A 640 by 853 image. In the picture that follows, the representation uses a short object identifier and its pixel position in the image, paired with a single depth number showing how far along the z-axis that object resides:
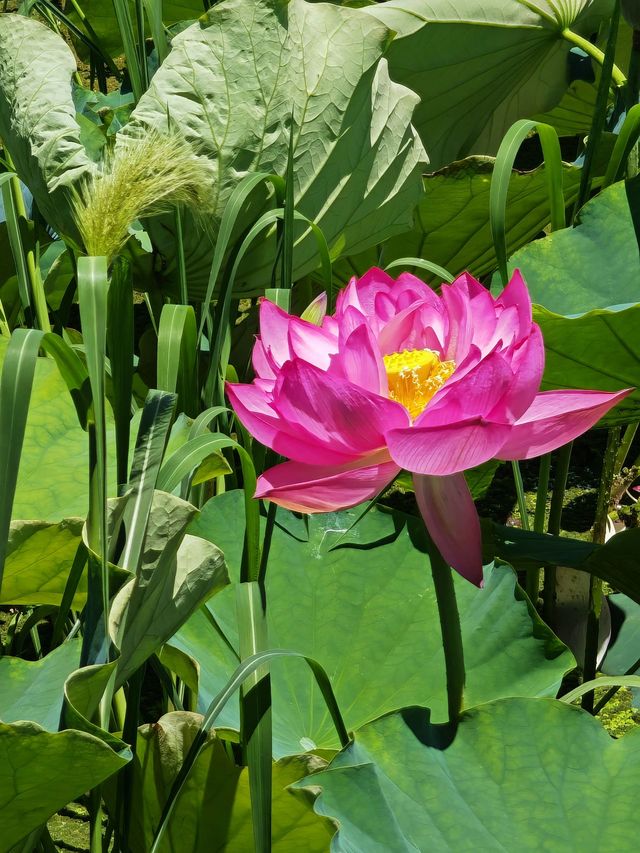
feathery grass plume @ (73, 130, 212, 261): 1.25
